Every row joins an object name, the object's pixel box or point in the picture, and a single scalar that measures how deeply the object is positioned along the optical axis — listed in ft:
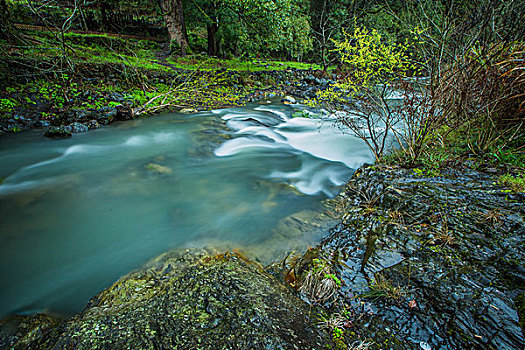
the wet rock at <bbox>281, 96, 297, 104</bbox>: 41.20
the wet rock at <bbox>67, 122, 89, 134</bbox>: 23.79
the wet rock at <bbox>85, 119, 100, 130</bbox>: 24.85
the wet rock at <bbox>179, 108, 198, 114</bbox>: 32.63
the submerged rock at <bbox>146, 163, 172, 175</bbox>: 18.33
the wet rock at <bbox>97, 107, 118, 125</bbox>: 25.96
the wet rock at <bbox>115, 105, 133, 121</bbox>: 27.55
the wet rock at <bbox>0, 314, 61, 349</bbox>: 6.55
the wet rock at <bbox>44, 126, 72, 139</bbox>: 22.09
